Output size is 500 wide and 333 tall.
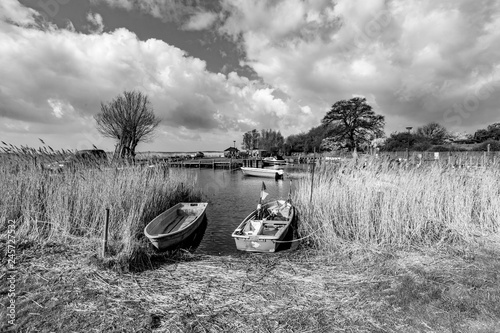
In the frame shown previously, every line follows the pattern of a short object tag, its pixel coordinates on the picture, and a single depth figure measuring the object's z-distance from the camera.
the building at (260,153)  73.62
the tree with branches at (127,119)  36.75
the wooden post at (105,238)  5.20
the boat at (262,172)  32.62
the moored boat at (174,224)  6.90
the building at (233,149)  73.56
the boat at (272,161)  52.55
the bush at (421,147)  41.02
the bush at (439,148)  35.18
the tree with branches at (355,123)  55.91
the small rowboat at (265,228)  7.32
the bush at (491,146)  32.19
